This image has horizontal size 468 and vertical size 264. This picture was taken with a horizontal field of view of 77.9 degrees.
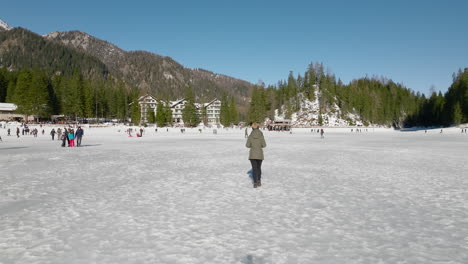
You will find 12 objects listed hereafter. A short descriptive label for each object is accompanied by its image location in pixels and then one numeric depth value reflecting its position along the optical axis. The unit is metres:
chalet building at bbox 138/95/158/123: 112.58
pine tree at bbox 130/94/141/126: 96.19
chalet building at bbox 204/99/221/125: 163.62
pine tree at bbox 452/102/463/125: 96.36
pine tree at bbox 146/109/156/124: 104.81
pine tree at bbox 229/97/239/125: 110.38
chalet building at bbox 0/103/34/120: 84.88
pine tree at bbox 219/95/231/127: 108.12
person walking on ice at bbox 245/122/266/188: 8.58
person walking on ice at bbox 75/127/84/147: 25.23
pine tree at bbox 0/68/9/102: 101.81
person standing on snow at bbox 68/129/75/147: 24.97
